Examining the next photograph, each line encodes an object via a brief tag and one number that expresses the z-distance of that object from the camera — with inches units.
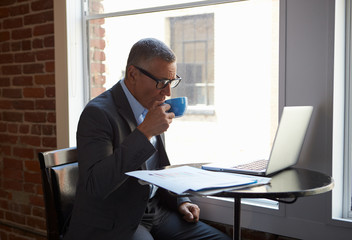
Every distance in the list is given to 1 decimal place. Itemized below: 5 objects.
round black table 52.2
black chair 68.3
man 59.6
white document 49.8
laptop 60.0
